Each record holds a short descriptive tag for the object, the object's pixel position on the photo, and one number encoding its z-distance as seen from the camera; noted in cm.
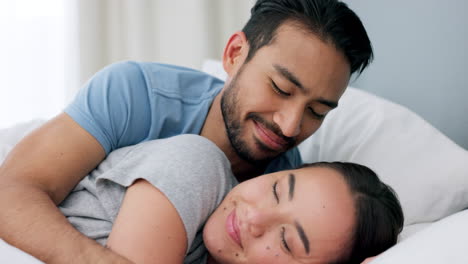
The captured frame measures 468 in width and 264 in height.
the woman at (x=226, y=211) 86
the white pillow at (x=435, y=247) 72
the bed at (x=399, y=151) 125
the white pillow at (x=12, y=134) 127
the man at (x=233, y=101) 104
